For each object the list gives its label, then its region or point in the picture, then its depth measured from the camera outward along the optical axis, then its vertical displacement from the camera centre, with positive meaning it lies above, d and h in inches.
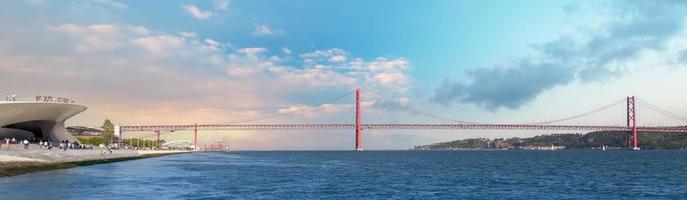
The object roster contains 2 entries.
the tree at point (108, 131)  4495.6 -24.2
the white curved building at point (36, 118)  2282.4 +38.6
